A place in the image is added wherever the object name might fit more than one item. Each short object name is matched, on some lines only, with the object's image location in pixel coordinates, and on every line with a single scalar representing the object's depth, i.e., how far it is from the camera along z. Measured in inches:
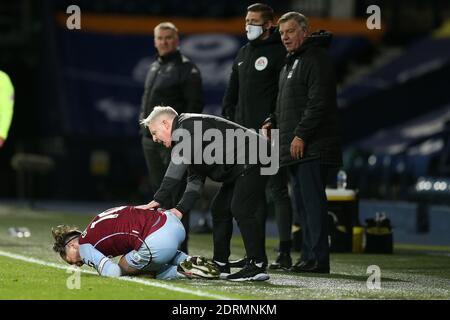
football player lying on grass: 661.3
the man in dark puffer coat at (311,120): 717.9
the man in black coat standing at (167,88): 815.1
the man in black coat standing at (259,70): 751.1
